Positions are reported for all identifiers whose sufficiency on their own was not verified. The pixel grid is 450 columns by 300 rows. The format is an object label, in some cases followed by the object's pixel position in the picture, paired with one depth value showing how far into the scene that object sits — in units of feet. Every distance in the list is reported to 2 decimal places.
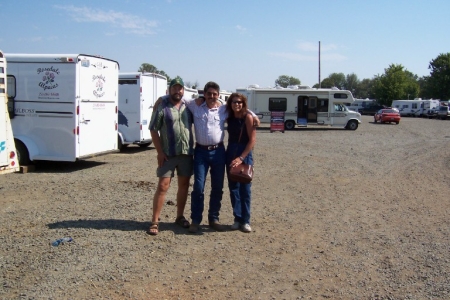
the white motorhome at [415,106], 180.55
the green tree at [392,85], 244.42
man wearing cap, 18.81
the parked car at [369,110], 208.33
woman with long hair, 19.22
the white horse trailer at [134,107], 49.06
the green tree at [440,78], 243.34
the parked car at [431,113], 167.73
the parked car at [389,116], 126.11
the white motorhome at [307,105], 98.78
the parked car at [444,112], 160.66
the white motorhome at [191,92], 80.64
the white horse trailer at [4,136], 22.09
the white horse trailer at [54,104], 34.96
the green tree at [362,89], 398.21
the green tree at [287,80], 350.54
